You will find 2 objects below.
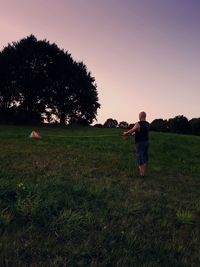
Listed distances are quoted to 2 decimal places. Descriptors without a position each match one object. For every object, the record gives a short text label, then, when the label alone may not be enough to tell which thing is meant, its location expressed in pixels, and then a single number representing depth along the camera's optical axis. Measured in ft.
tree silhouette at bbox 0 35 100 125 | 115.72
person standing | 29.16
